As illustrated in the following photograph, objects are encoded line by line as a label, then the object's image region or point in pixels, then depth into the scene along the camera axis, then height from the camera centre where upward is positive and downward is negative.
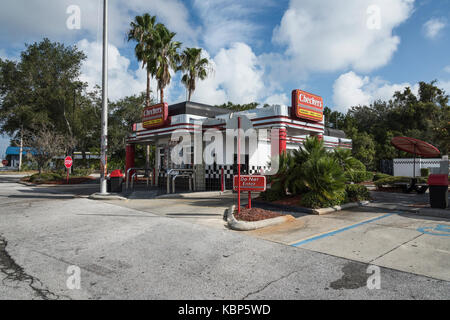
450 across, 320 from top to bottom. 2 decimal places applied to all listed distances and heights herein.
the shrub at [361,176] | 19.20 -0.59
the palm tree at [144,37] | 24.17 +11.61
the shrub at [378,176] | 17.70 -0.54
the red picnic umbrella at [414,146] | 13.73 +1.07
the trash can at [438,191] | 8.41 -0.71
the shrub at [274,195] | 10.07 -0.98
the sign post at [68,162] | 19.67 +0.44
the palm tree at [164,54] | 23.78 +9.86
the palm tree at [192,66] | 26.09 +9.62
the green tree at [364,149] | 31.75 +2.12
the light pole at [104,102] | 12.67 +3.03
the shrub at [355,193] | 10.16 -0.92
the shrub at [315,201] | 8.65 -1.05
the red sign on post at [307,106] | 13.00 +2.98
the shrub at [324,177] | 8.66 -0.29
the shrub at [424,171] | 24.96 -0.33
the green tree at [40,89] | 30.11 +8.76
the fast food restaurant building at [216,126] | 13.05 +2.11
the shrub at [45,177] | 21.61 -0.68
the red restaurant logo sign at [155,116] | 15.45 +2.97
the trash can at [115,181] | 14.23 -0.65
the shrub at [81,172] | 29.89 -0.40
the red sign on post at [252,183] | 7.46 -0.41
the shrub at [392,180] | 13.91 -0.66
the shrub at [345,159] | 10.45 +0.32
